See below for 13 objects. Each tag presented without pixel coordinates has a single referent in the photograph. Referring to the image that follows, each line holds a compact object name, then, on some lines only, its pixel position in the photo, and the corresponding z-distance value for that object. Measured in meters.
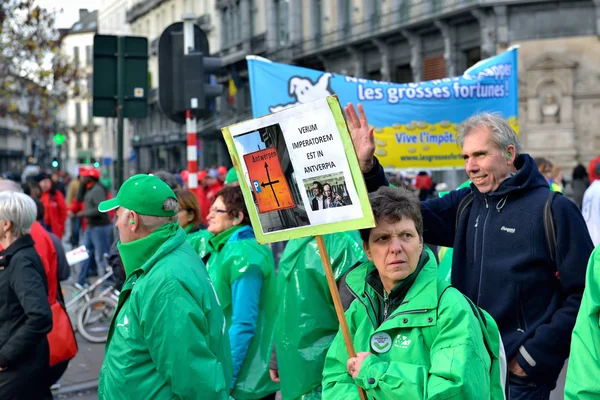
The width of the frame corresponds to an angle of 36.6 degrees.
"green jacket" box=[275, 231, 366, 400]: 4.54
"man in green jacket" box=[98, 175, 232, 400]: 3.51
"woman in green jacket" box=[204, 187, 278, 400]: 4.92
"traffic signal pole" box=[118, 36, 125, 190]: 10.08
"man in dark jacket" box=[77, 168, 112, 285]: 14.11
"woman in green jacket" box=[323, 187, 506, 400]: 2.77
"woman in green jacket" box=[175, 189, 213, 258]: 6.10
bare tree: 19.67
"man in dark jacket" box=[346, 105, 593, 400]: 3.76
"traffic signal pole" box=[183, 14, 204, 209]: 9.48
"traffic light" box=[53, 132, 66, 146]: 30.69
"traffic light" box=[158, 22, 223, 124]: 9.49
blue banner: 9.37
